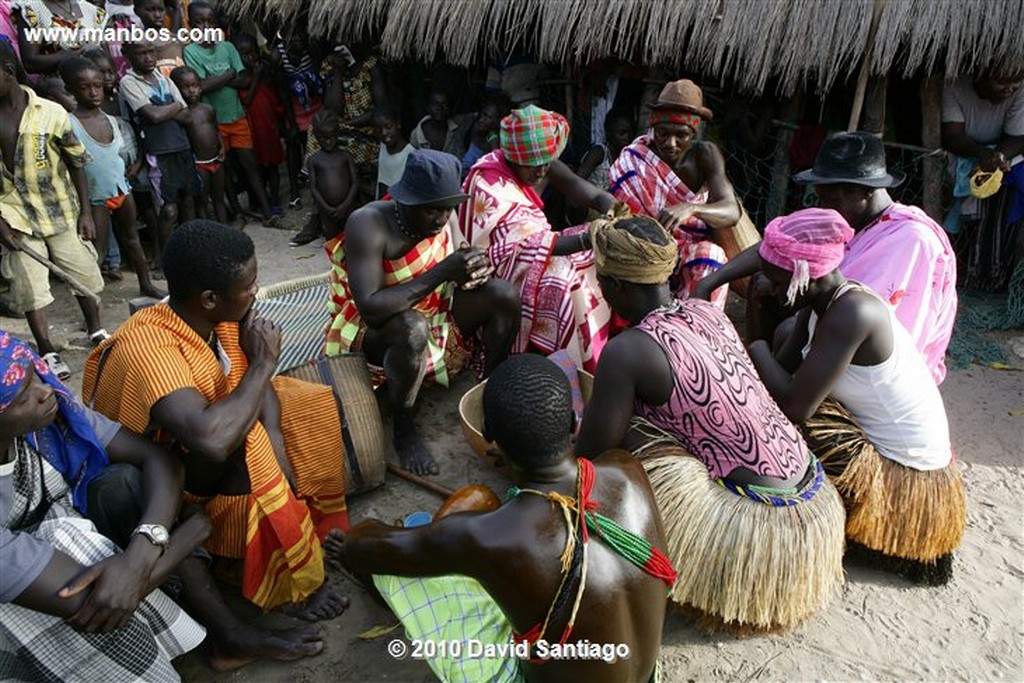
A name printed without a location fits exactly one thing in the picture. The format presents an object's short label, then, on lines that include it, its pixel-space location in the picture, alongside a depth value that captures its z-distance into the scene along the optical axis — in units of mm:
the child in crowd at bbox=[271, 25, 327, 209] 7281
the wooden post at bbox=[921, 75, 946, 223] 5039
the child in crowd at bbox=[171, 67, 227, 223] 6137
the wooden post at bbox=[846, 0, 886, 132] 4648
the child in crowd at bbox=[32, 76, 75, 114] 5262
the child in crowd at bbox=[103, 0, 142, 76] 6293
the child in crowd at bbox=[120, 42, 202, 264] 5688
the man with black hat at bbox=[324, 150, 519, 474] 3346
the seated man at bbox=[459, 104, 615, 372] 3869
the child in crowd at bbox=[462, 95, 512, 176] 6090
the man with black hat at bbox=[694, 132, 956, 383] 3256
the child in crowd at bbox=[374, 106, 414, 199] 6375
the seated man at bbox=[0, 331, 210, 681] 1919
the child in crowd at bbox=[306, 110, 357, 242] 6430
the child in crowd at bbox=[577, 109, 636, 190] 5684
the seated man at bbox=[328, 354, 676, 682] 1805
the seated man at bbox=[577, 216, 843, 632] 2469
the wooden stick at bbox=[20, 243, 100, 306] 4387
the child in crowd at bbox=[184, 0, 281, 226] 6672
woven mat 4066
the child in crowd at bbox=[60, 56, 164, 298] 5016
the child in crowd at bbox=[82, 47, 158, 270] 5605
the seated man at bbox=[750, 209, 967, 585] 2650
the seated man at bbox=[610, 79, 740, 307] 4137
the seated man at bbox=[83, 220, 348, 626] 2332
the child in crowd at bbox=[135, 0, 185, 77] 6375
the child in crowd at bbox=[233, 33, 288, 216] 7141
